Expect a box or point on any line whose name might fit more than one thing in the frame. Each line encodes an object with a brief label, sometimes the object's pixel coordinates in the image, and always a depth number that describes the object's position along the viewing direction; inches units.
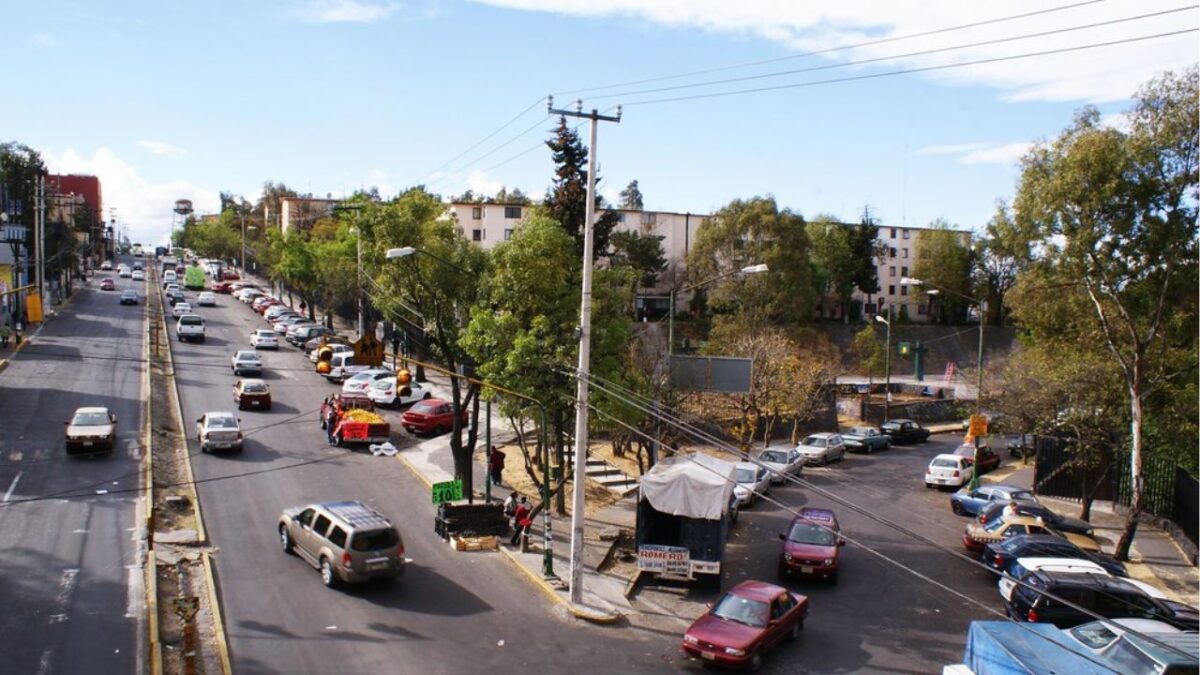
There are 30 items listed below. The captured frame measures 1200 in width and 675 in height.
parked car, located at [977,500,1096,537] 996.3
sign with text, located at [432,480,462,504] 987.3
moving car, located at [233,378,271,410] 1494.8
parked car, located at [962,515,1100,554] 945.5
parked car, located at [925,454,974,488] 1365.7
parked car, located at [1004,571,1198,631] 724.0
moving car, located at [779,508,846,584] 851.4
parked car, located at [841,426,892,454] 1706.4
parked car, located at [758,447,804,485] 1323.7
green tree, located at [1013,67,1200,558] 936.3
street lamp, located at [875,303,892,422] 2020.9
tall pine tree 1614.2
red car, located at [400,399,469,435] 1437.0
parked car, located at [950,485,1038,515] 1175.6
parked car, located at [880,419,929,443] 1856.5
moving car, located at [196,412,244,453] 1200.2
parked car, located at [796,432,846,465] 1529.3
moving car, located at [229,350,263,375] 1765.5
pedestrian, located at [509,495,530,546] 916.0
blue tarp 543.5
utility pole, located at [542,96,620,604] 736.3
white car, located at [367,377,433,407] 1616.6
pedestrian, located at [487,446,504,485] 1173.8
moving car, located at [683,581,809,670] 618.5
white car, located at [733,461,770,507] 1165.7
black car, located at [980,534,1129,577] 863.1
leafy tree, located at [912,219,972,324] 3161.9
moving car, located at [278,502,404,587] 730.2
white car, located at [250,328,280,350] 2149.4
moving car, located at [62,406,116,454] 1123.2
